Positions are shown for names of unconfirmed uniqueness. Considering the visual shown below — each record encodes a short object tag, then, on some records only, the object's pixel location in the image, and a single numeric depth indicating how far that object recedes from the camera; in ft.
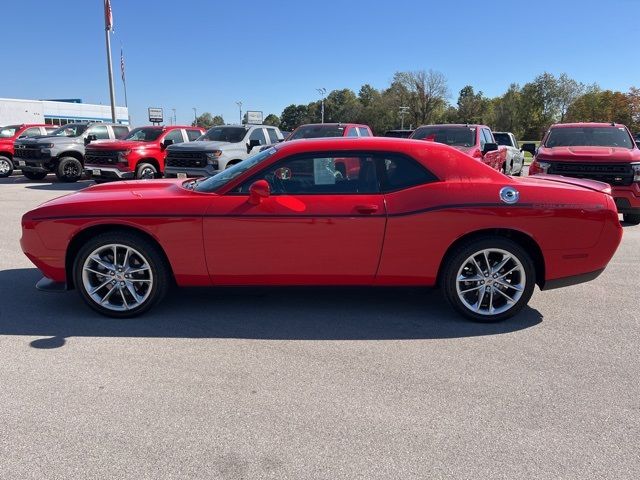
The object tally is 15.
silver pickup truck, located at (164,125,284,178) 39.11
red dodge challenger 13.65
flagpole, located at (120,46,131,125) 150.04
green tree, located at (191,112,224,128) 495.41
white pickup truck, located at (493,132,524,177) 49.91
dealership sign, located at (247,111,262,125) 138.82
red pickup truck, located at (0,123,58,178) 57.16
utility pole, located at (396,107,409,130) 263.21
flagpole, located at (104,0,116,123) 85.10
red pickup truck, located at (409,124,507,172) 33.27
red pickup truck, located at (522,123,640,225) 28.81
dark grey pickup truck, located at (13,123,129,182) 50.44
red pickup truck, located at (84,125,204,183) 44.29
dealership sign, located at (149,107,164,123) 143.13
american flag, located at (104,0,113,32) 84.99
